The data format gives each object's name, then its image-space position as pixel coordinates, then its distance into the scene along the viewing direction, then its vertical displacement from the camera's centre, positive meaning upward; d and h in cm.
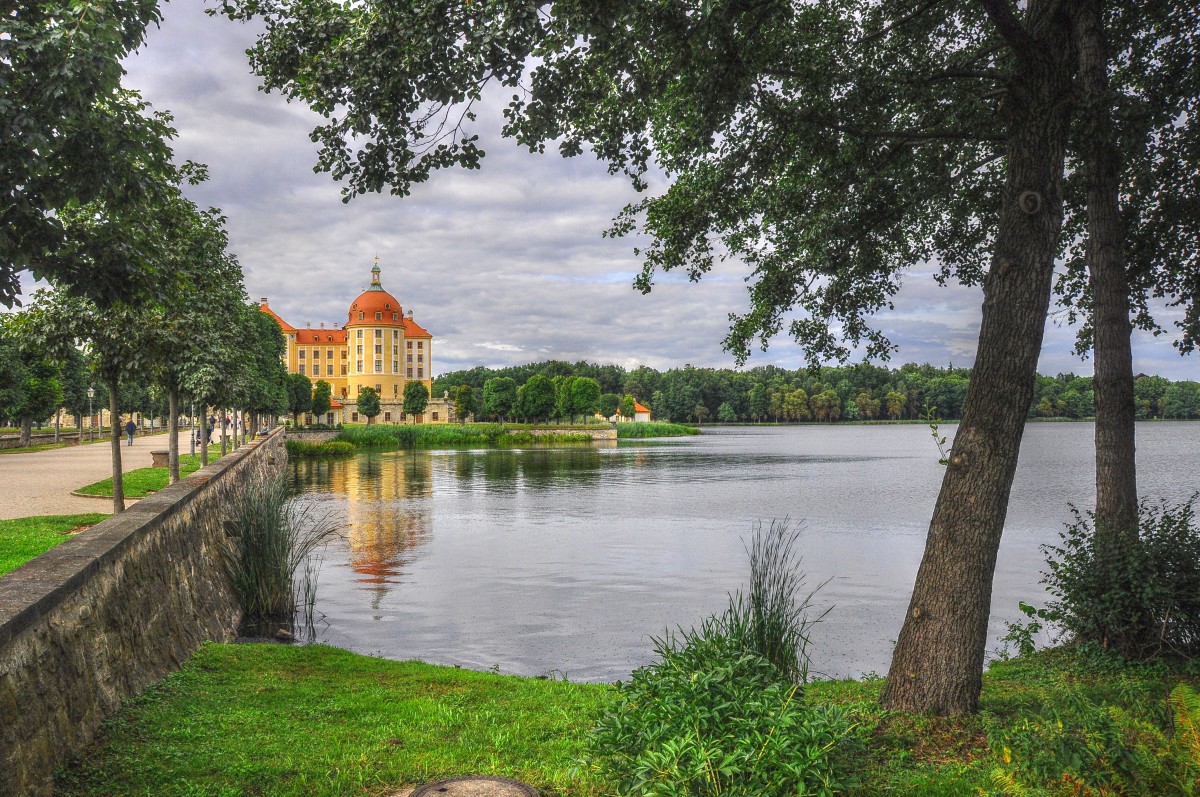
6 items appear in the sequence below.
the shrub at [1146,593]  600 -154
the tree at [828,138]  446 +211
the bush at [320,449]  5112 -284
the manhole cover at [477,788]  354 -177
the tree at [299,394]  6938 +121
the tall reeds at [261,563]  927 -186
